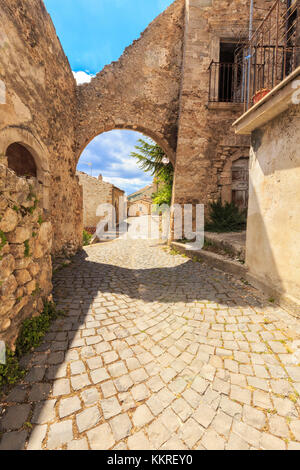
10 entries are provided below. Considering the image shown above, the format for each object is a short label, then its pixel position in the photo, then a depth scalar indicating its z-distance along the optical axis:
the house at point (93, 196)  16.92
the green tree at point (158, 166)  9.27
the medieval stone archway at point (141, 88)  6.33
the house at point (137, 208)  37.73
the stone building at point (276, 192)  2.40
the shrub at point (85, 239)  9.98
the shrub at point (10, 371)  1.53
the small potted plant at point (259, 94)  3.26
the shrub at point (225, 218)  6.16
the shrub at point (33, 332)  1.86
